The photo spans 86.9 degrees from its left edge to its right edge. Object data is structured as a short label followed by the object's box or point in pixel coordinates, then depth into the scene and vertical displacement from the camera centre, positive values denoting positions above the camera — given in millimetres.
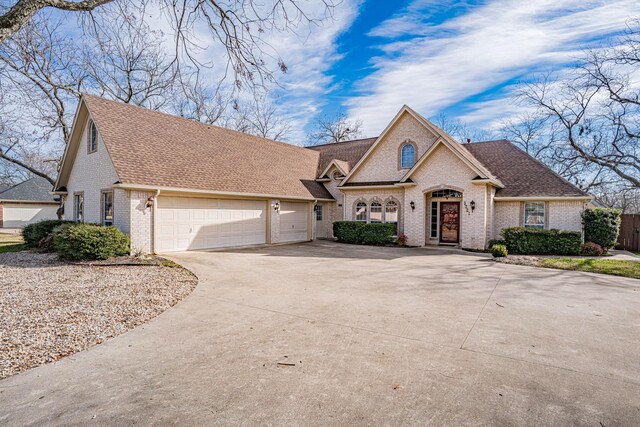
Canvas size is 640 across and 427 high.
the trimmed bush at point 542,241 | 14414 -1171
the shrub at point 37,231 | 14648 -937
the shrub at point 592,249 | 14258 -1468
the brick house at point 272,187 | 13125 +1190
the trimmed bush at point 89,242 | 10750 -1049
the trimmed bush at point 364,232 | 17719 -1056
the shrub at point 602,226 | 14789 -483
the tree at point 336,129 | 38719 +9776
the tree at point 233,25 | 5906 +3364
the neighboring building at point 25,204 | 33719 +540
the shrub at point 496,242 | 15214 -1290
